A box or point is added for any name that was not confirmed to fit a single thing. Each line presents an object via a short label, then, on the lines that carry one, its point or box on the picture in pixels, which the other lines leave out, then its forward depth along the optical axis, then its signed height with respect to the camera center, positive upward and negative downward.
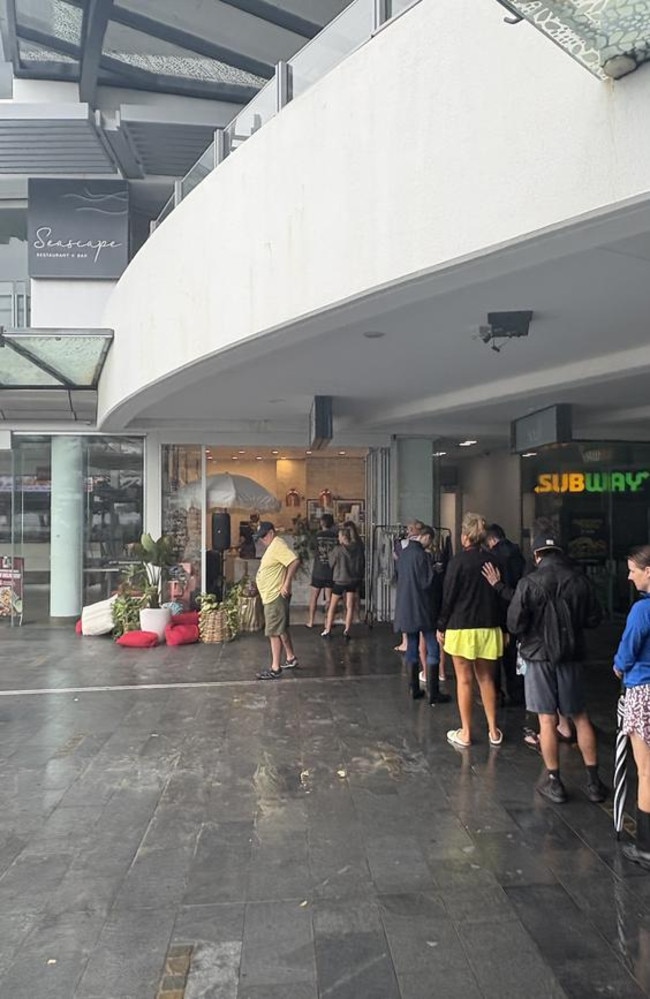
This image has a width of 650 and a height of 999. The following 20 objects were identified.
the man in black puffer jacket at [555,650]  4.31 -0.83
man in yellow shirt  7.40 -0.69
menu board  11.34 -1.06
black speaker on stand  11.84 -0.59
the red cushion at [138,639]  9.38 -1.61
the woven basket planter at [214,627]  9.61 -1.49
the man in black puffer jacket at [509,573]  6.37 -0.53
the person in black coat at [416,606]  6.32 -0.81
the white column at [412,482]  11.49 +0.56
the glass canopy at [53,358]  7.99 +2.00
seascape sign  13.19 +5.48
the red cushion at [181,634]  9.50 -1.57
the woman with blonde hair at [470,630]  5.20 -0.84
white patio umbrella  11.59 +0.40
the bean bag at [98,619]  10.17 -1.44
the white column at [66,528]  11.63 -0.14
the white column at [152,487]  11.58 +0.52
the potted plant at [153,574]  9.75 -0.84
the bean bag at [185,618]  10.06 -1.43
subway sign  12.00 +0.57
